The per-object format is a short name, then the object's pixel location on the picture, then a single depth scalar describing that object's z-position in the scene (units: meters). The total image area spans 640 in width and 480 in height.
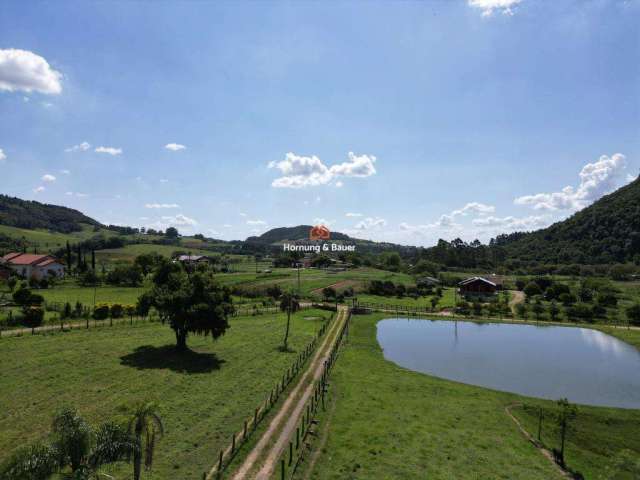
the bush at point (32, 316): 50.84
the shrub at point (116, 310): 61.57
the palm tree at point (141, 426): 16.06
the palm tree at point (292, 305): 77.75
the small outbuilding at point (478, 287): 109.19
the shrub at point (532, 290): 109.50
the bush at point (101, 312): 59.56
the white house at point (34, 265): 113.00
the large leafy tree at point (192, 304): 43.09
